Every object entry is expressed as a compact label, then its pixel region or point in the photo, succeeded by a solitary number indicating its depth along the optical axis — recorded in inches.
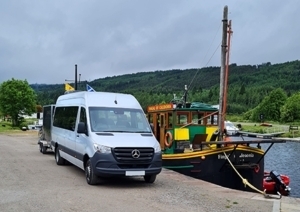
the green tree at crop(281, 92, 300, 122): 2629.0
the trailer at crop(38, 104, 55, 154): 520.7
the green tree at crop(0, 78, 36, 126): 1680.8
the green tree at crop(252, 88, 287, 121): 3016.6
